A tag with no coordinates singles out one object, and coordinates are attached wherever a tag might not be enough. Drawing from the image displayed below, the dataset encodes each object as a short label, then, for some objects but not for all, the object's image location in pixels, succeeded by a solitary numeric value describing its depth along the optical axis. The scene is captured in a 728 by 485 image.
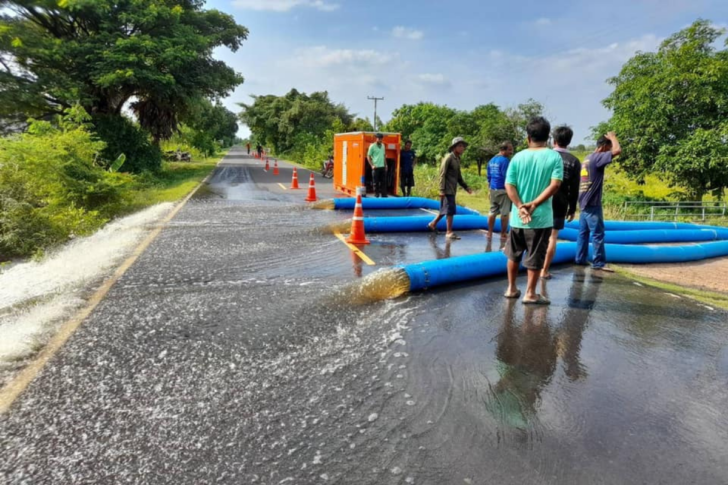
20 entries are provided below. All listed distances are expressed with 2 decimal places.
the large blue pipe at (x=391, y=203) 12.17
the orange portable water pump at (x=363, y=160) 14.53
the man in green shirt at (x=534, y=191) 4.61
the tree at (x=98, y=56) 17.05
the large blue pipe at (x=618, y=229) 8.80
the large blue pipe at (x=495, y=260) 5.41
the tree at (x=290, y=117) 53.53
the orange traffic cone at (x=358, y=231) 8.17
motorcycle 27.43
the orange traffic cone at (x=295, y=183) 19.36
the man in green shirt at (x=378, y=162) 12.93
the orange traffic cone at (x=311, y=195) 14.92
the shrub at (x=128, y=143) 21.28
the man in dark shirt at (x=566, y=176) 5.66
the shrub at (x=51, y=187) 7.55
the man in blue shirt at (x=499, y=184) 7.74
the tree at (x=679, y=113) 18.23
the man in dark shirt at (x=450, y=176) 8.01
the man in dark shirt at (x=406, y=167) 13.77
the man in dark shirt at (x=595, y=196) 6.21
